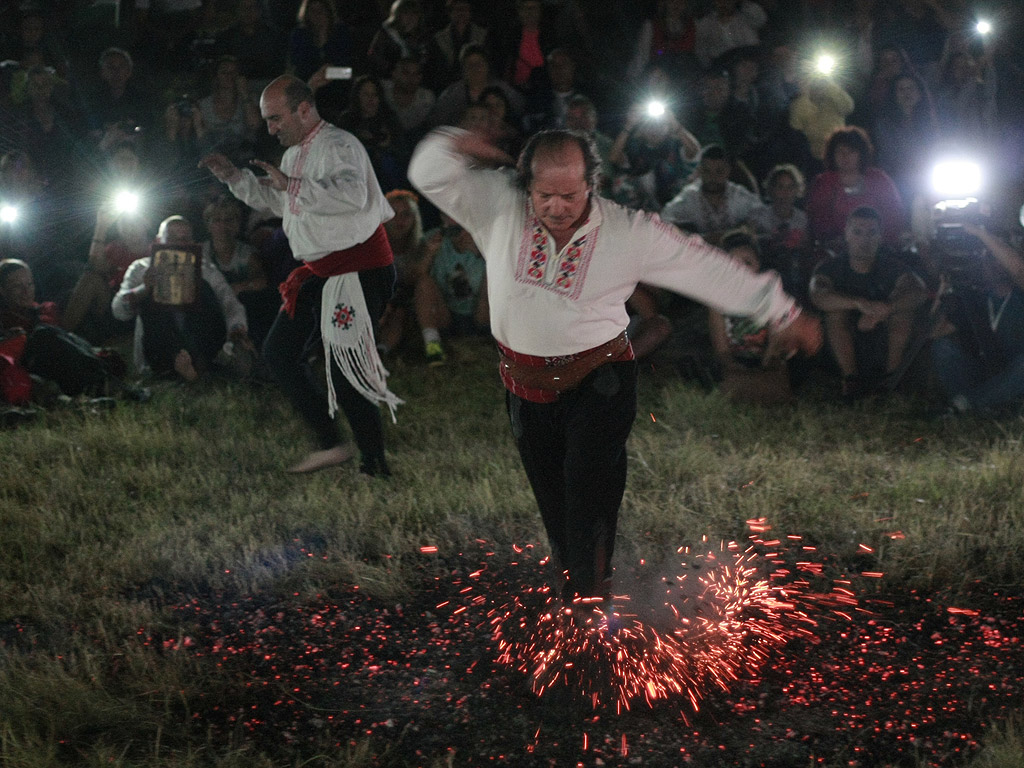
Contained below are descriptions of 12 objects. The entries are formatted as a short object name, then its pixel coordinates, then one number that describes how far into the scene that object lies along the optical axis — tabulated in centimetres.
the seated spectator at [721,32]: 920
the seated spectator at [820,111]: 865
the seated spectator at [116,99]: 893
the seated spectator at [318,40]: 905
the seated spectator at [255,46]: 930
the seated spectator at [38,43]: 896
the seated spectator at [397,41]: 896
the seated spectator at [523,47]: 892
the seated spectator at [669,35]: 910
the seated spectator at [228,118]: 873
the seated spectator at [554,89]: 870
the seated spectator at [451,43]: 902
